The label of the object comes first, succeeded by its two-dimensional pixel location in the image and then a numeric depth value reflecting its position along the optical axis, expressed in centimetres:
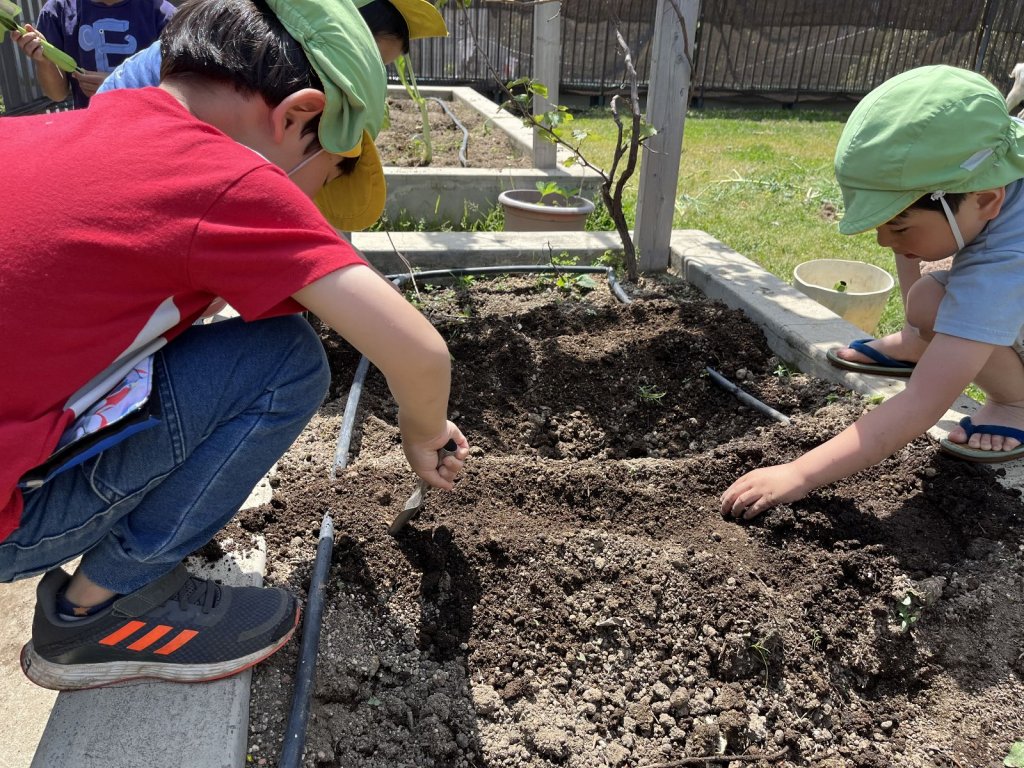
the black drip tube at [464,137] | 576
